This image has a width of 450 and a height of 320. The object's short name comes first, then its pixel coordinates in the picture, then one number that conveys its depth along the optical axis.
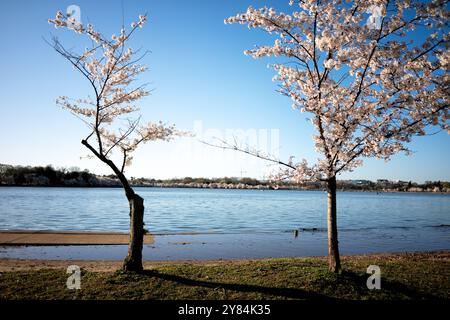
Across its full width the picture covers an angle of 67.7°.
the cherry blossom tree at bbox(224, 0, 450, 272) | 8.96
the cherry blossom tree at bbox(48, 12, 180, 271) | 10.83
